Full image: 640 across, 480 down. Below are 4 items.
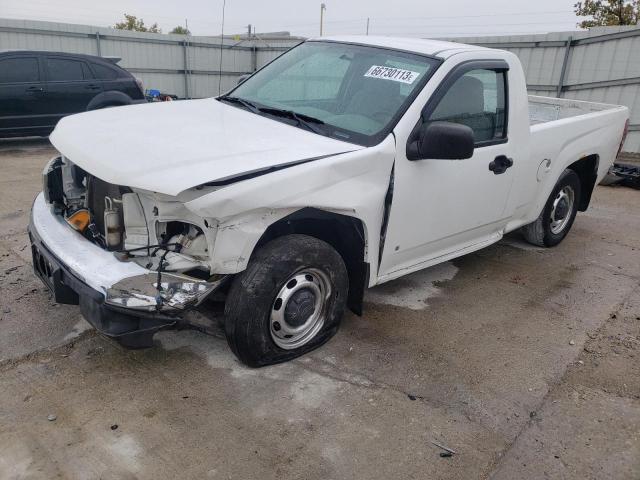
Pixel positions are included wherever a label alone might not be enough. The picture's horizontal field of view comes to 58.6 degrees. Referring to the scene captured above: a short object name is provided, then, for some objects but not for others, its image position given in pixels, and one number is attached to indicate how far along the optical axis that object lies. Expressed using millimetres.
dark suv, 9047
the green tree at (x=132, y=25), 37206
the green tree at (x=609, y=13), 19156
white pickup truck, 2840
